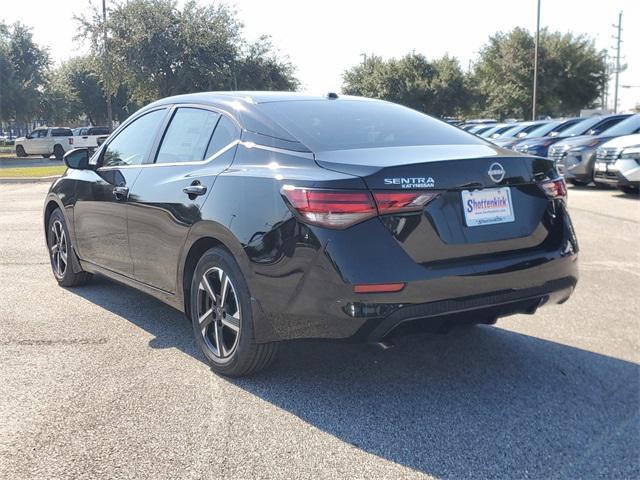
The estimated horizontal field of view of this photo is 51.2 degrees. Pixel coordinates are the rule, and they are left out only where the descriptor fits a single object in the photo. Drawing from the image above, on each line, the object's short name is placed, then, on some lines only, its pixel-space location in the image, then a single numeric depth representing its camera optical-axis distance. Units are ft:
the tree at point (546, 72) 144.56
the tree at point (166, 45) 115.55
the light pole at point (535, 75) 111.55
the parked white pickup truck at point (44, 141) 117.50
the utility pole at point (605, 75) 149.81
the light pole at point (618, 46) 201.36
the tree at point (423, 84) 168.86
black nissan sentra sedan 10.46
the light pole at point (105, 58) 113.09
